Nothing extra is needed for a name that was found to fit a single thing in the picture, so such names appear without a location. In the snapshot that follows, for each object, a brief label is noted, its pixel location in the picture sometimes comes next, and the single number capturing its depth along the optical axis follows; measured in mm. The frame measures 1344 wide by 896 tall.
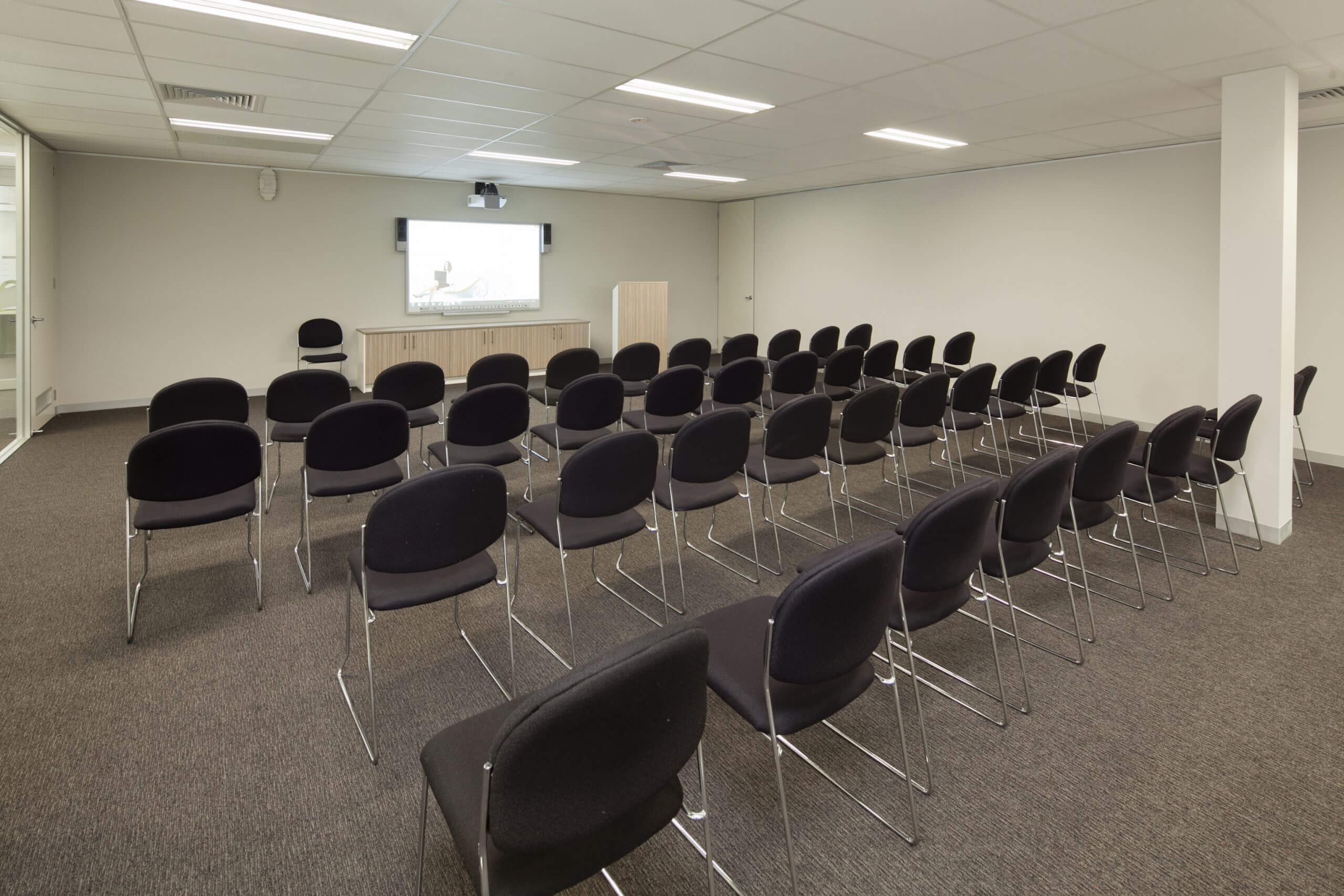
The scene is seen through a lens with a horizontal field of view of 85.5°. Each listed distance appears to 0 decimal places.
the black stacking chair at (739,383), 5898
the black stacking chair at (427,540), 2557
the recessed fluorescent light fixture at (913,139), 6758
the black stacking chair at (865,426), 4559
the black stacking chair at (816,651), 1861
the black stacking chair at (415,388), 5332
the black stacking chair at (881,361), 7609
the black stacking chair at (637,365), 6922
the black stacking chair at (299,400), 4918
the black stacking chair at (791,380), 6441
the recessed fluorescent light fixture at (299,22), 3648
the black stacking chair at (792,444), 4121
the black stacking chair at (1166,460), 3930
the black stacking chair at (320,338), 9258
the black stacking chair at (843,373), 6922
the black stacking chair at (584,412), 4859
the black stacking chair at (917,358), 7930
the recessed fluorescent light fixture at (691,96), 5090
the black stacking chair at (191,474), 3250
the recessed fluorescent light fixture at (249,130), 6430
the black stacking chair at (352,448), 3768
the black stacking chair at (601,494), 3154
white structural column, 4492
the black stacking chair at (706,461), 3652
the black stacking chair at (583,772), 1345
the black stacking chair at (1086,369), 6996
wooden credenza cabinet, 10016
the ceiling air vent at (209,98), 5262
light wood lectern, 11289
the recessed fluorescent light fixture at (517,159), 8125
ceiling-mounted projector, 10539
